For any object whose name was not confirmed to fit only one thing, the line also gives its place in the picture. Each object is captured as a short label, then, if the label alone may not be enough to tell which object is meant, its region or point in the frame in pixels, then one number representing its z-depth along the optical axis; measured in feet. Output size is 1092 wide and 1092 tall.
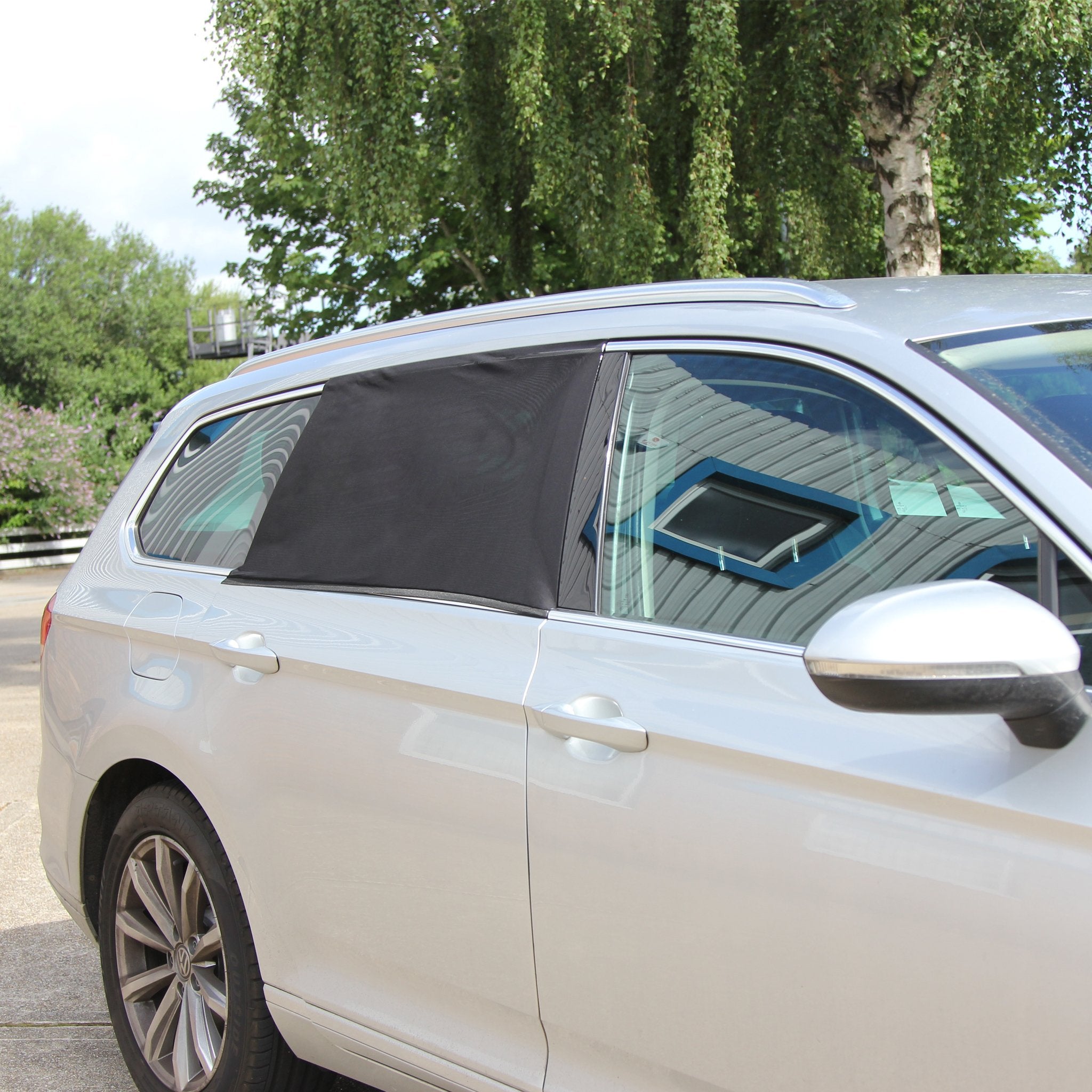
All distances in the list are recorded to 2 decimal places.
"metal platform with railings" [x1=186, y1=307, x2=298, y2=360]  205.26
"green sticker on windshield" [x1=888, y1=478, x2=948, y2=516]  6.08
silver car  5.17
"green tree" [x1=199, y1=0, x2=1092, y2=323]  40.34
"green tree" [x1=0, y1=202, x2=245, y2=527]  95.71
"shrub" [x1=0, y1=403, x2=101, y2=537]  94.27
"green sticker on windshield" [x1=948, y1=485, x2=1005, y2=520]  5.84
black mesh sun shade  7.77
